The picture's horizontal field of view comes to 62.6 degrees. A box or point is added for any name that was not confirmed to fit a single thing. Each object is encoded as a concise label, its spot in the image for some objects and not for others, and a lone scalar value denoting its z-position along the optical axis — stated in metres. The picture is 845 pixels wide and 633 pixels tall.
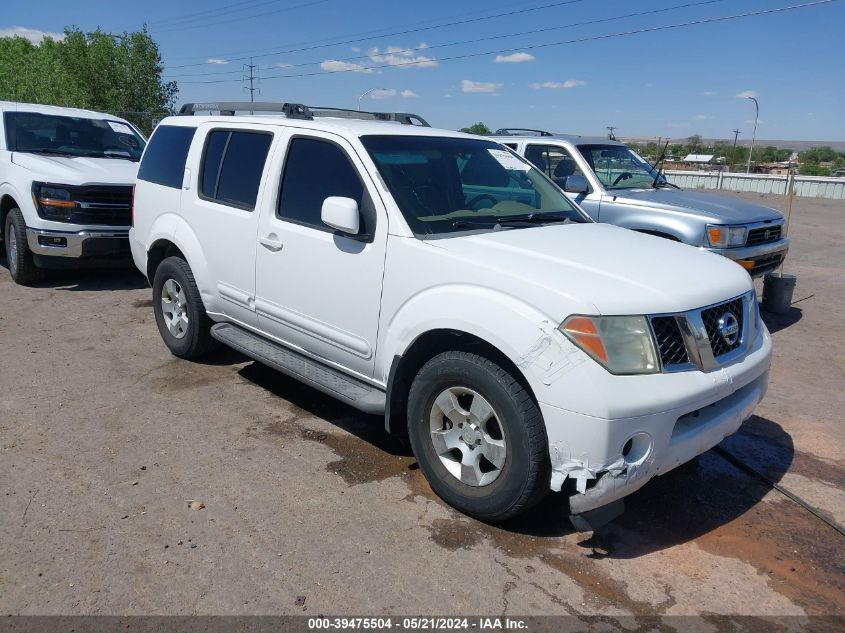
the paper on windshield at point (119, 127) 9.71
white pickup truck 7.90
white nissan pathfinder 3.08
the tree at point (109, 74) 30.53
